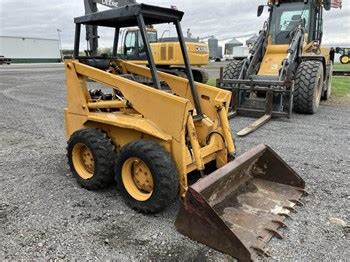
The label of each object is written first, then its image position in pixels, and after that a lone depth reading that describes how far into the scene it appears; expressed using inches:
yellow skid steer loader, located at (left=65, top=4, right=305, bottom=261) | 121.6
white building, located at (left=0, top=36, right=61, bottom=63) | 1829.5
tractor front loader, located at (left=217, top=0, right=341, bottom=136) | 299.9
